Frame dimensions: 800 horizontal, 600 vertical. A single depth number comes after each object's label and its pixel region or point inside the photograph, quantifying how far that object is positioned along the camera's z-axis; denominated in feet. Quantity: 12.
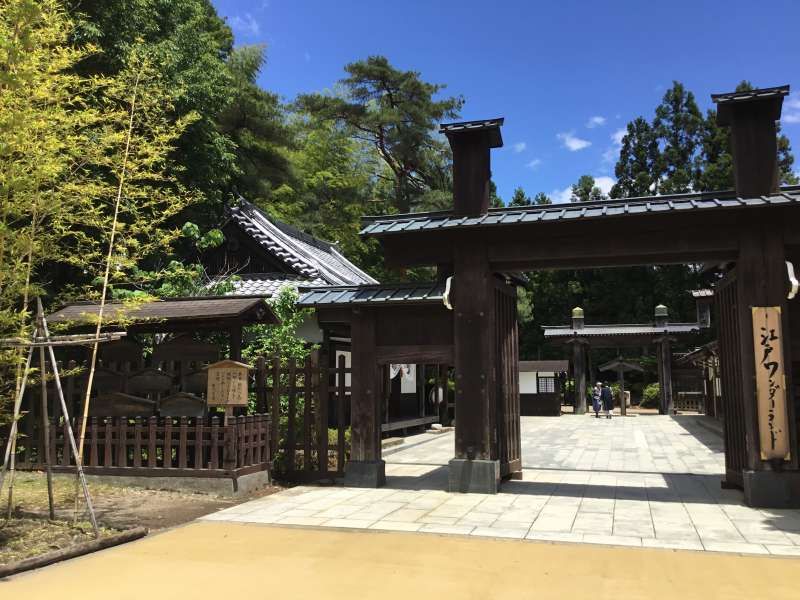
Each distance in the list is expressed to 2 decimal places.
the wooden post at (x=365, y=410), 30.85
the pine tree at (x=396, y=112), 102.27
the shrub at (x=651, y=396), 111.51
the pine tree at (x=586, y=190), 143.23
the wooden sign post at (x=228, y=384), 29.07
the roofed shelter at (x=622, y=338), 94.79
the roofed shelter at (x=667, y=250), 25.54
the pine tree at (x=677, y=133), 136.05
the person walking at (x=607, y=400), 88.17
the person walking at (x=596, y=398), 91.30
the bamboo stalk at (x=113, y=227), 23.67
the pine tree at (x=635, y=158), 139.64
